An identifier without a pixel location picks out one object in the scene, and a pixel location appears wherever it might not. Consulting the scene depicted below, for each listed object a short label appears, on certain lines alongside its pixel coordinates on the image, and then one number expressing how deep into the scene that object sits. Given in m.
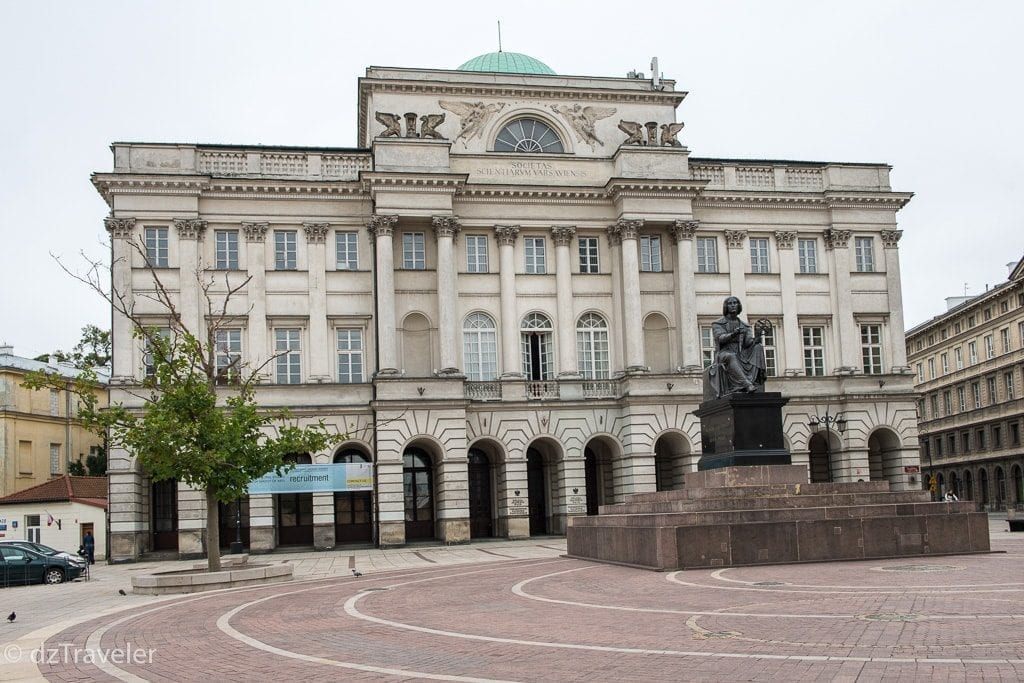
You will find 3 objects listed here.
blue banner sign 44.19
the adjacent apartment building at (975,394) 70.75
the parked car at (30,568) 32.47
